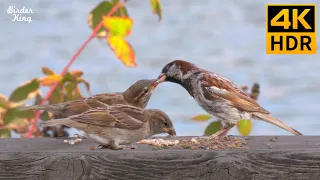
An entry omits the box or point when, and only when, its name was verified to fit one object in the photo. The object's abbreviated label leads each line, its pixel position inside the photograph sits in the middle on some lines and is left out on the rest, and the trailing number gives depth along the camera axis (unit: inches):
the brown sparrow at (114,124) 340.8
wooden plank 311.4
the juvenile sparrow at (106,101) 362.9
